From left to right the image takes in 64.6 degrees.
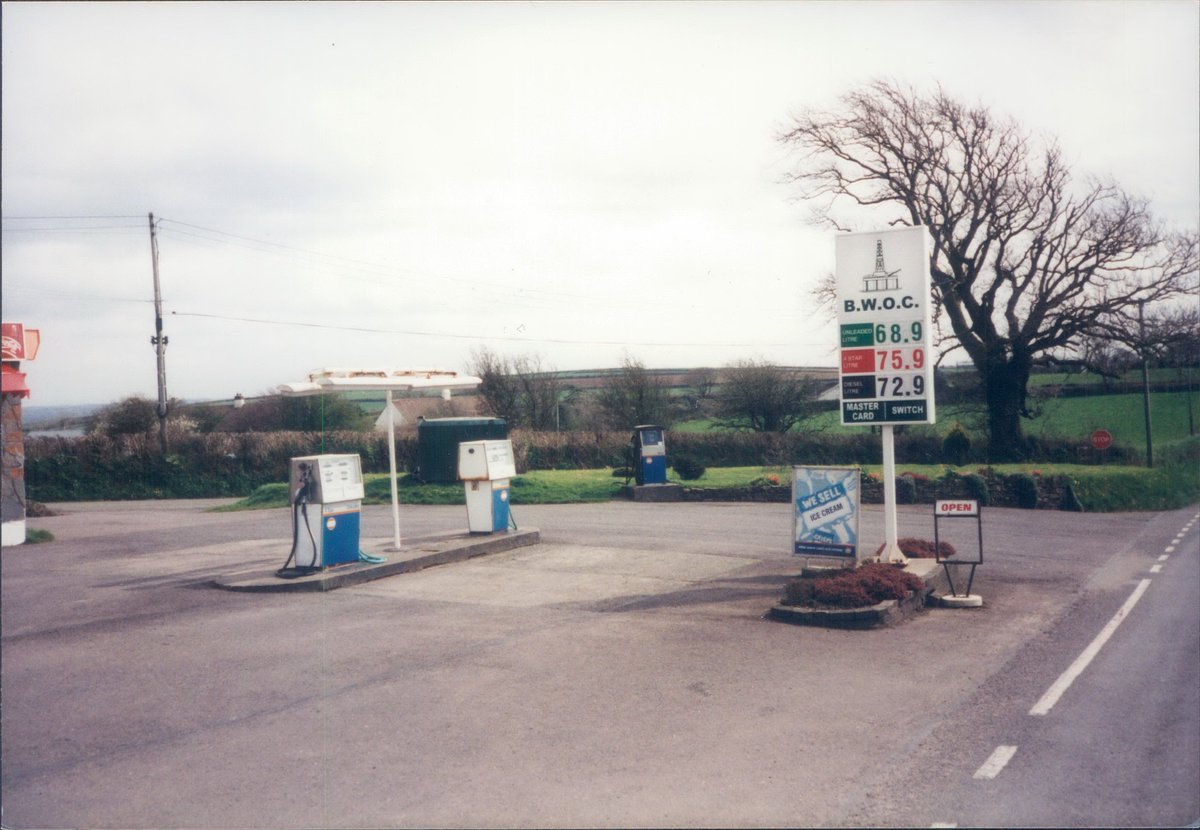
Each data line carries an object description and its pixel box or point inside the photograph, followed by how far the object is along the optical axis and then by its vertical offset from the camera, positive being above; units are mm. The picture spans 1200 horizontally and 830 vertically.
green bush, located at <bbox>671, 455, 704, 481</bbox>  26797 -1338
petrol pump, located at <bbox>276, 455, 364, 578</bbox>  12148 -953
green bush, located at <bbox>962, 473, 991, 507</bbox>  23016 -1920
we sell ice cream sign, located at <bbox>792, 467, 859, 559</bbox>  12203 -1257
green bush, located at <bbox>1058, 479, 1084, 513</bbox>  22906 -2372
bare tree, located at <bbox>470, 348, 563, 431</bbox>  39188 +1534
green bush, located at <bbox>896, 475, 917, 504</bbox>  23672 -1979
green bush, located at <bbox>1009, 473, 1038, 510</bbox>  22906 -2068
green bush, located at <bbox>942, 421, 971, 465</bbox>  30594 -1199
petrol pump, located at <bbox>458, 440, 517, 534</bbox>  15312 -872
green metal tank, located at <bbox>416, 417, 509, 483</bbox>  27000 -320
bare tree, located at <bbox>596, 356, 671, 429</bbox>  40094 +988
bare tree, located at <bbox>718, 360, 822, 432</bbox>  39562 +791
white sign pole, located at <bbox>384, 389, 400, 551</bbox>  13513 -339
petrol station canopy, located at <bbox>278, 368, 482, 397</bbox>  12031 +723
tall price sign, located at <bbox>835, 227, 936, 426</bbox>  12000 +1083
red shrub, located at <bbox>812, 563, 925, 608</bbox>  10250 -1935
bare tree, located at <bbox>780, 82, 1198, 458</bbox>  32188 +5433
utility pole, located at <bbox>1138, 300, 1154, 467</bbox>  30303 +1127
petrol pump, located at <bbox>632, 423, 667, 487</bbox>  24766 -896
